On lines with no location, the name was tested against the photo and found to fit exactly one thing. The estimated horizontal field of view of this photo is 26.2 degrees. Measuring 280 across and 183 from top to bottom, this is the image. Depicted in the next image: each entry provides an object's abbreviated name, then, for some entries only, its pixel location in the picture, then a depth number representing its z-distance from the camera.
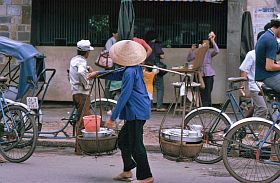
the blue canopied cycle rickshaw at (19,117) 8.48
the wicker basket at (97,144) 7.46
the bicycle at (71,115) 9.08
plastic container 7.66
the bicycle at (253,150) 7.12
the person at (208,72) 13.16
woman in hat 6.92
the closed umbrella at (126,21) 12.20
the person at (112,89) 11.98
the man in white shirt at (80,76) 9.02
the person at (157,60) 13.48
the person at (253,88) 9.06
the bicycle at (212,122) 8.35
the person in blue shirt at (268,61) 7.36
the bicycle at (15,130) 8.49
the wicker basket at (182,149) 7.31
